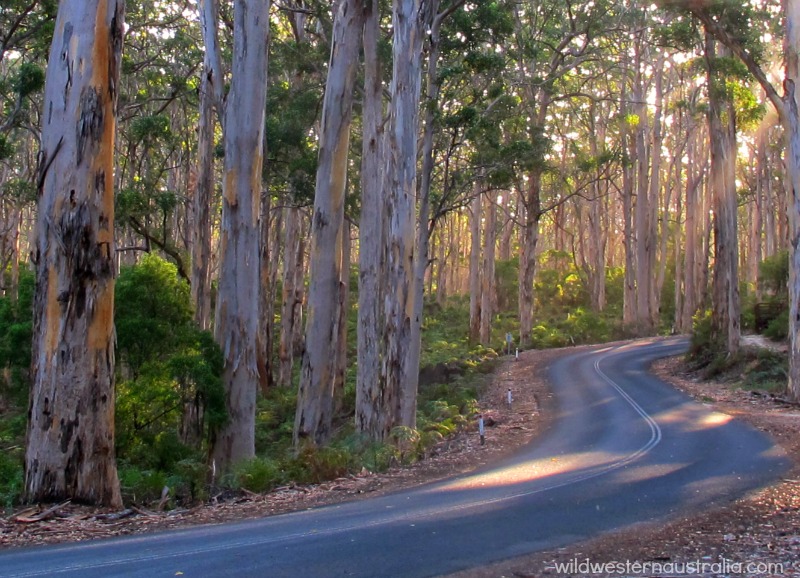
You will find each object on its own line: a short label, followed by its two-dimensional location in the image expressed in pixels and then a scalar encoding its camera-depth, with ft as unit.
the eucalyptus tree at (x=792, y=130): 63.41
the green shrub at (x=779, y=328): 91.04
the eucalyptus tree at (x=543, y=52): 88.79
